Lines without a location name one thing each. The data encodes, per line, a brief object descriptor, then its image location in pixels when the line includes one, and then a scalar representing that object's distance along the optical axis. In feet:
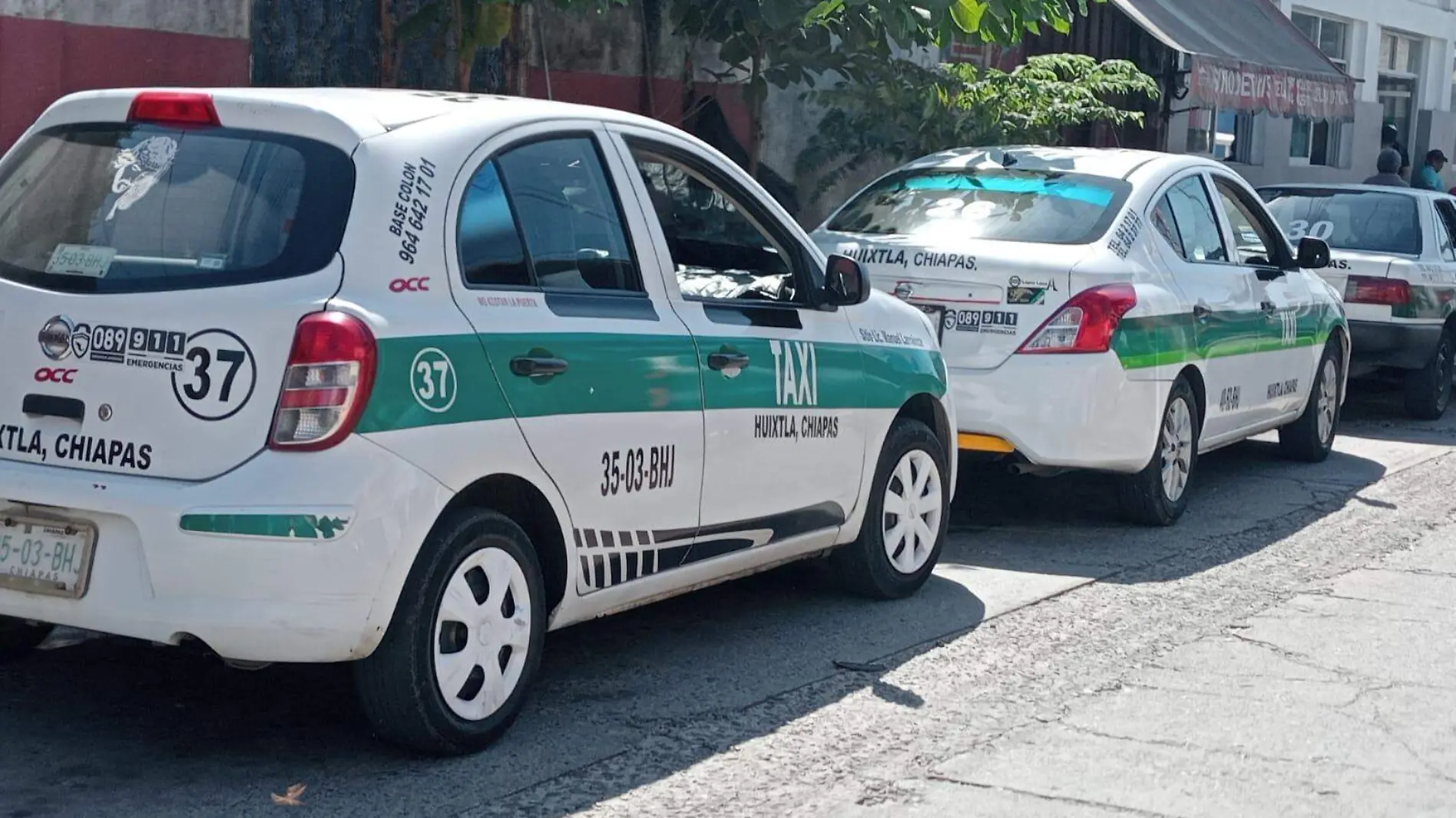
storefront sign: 59.77
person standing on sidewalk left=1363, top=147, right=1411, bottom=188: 54.75
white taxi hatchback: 14.84
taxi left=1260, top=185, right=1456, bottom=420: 42.42
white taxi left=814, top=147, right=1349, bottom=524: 26.12
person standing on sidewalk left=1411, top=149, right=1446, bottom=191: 67.31
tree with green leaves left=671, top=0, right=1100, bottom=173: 32.37
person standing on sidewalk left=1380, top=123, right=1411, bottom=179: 64.08
